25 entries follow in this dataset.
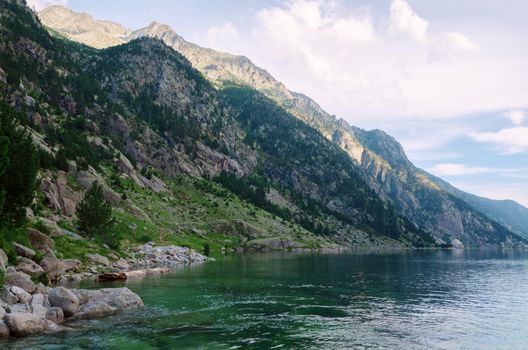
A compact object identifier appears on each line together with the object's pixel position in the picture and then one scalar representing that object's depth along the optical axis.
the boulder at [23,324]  30.39
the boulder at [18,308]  33.16
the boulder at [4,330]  29.83
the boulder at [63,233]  70.81
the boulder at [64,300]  37.91
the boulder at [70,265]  60.59
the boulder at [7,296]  35.78
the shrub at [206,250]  126.28
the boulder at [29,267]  49.00
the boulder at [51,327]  32.26
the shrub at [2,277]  37.03
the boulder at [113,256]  78.51
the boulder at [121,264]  75.08
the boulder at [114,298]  41.78
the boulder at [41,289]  41.94
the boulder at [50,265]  54.97
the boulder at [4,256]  44.41
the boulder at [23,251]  53.12
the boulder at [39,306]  34.65
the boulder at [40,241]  59.44
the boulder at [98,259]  70.47
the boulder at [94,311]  37.94
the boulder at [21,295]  36.68
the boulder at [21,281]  40.57
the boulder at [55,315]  35.34
